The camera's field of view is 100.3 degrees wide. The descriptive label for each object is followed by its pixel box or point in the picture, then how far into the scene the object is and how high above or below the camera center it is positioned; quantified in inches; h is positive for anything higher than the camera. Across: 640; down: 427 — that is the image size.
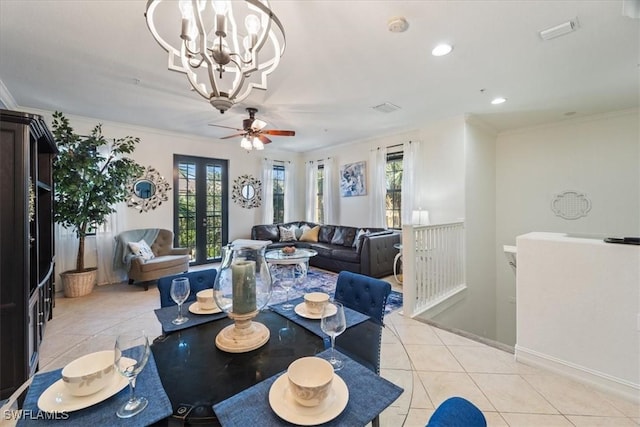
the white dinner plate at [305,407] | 29.9 -23.0
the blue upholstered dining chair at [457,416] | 24.1 -19.0
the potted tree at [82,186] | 138.8 +15.3
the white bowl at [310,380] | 30.9 -20.8
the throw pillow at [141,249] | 167.6 -22.9
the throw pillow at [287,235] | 246.4 -20.8
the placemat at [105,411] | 29.8 -23.1
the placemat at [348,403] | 29.8 -23.2
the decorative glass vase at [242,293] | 44.1 -13.9
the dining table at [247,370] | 31.2 -23.2
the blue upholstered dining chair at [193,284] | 70.4 -19.9
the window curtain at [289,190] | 278.4 +23.8
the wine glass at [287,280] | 66.2 -16.9
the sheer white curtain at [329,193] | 259.9 +18.7
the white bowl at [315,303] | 58.7 -20.1
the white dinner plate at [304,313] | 57.1 -21.9
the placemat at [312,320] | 52.6 -22.8
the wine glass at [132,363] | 31.8 -18.9
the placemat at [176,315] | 52.5 -22.0
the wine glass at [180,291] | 56.6 -16.7
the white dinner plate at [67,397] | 31.5 -22.7
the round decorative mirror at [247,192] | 246.5 +20.2
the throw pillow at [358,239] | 188.2 -19.8
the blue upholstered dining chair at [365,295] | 68.5 -23.0
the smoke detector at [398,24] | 79.1 +56.9
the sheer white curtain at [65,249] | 163.5 -21.9
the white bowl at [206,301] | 59.7 -19.9
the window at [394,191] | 213.8 +17.0
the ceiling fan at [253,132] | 150.9 +46.5
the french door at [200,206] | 218.1 +6.4
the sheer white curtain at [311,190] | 276.8 +23.2
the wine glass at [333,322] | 43.3 -18.0
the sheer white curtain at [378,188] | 217.9 +19.8
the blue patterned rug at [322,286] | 80.7 -47.0
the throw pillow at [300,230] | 254.9 -17.0
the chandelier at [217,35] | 51.8 +37.6
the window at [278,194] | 274.7 +19.5
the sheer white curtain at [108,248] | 176.4 -22.5
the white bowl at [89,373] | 33.3 -21.3
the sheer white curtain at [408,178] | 194.2 +24.7
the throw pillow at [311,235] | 247.4 -21.2
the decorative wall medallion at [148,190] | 193.6 +17.5
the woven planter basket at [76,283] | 151.0 -39.0
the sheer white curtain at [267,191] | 260.4 +21.4
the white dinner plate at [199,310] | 58.4 -21.4
